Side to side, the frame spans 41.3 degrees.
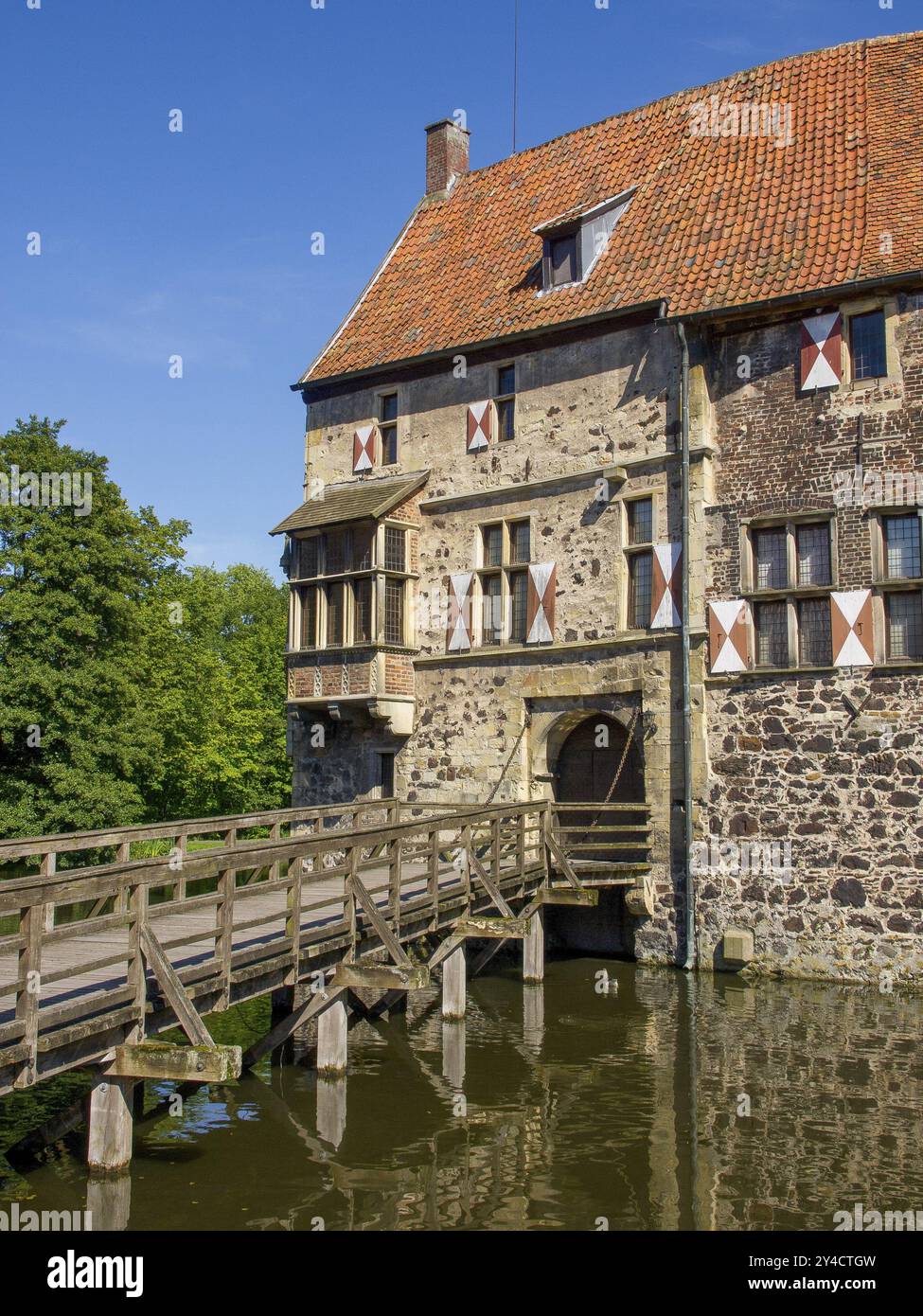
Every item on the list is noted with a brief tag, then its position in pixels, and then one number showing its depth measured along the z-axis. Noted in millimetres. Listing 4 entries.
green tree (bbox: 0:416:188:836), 28688
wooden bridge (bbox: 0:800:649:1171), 8203
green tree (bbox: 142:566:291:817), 36188
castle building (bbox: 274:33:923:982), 15586
